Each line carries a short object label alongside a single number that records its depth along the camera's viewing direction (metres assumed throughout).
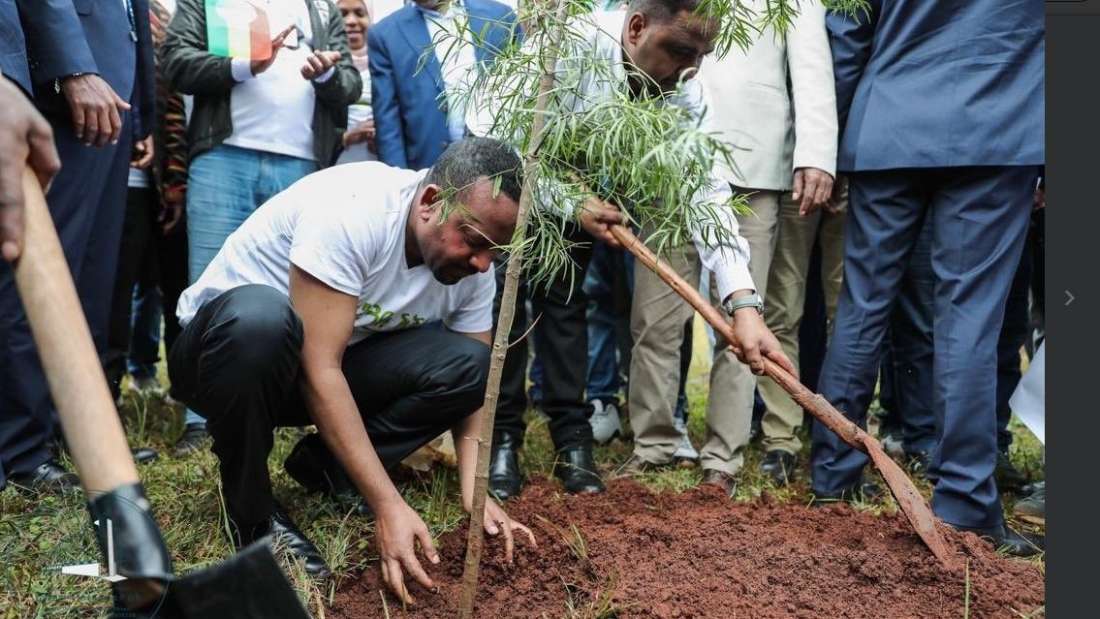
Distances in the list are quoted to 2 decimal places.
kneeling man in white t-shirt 2.54
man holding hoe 2.26
